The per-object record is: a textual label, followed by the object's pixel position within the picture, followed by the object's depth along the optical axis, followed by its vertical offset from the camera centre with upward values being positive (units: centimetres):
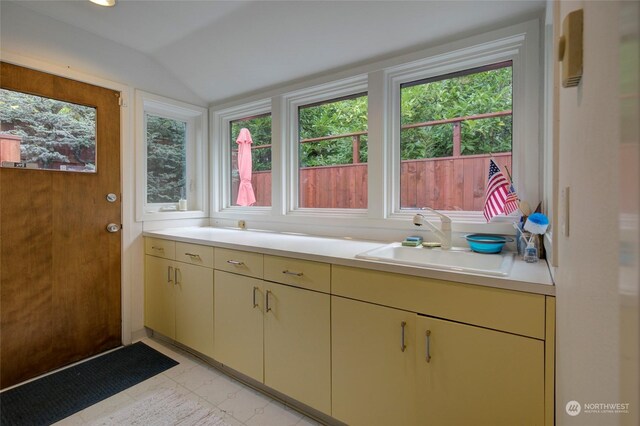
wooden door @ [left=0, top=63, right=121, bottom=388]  190 -30
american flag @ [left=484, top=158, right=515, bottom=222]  166 +8
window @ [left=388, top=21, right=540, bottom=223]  163 +52
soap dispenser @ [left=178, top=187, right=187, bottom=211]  293 +5
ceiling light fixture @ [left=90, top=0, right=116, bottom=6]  184 +127
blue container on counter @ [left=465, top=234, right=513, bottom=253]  160 -19
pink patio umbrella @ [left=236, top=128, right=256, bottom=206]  292 +39
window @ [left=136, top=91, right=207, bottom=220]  259 +49
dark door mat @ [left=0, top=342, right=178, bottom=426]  168 -112
